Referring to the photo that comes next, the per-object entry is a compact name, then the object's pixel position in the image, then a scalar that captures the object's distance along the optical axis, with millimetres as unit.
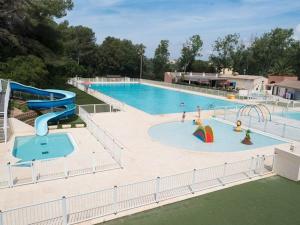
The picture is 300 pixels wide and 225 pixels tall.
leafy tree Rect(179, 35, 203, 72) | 67188
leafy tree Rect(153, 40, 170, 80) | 71562
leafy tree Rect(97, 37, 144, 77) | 66688
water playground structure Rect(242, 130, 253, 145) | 17016
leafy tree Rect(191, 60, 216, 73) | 66125
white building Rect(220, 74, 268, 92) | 45812
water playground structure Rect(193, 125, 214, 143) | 17234
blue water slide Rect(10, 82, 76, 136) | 17491
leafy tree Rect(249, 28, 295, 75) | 66062
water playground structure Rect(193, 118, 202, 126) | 21141
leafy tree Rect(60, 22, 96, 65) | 66062
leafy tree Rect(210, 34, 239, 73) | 65938
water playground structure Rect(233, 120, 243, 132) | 19812
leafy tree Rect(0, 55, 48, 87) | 24453
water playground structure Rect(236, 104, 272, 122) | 23836
